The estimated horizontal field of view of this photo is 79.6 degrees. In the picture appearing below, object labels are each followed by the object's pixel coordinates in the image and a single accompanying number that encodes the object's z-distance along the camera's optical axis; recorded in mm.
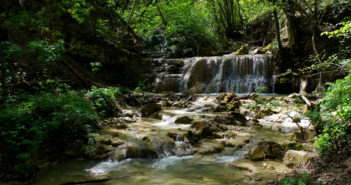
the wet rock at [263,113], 7535
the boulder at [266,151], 3889
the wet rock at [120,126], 5712
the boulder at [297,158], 3199
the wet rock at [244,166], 3516
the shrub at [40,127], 2948
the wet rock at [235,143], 4754
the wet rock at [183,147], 4453
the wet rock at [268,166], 3446
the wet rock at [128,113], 7045
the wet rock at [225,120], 6551
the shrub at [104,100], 6209
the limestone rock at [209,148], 4480
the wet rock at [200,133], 5113
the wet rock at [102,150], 4060
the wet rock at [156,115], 7199
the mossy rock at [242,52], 14359
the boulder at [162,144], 4471
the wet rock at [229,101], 8305
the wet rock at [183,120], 6500
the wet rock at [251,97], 9395
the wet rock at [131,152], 4102
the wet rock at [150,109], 7629
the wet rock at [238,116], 6848
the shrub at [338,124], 2998
